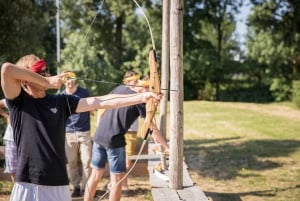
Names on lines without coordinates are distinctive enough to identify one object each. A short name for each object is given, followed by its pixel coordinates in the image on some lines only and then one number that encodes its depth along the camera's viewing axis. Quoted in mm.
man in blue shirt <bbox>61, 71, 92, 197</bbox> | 6168
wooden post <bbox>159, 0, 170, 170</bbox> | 6254
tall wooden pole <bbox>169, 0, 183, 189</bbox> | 4621
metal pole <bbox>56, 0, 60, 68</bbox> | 19422
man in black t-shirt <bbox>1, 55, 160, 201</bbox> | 2730
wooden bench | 4512
